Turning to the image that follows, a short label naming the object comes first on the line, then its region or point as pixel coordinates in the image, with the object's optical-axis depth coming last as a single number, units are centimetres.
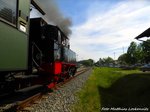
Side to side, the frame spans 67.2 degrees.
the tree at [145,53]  4489
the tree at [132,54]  4626
